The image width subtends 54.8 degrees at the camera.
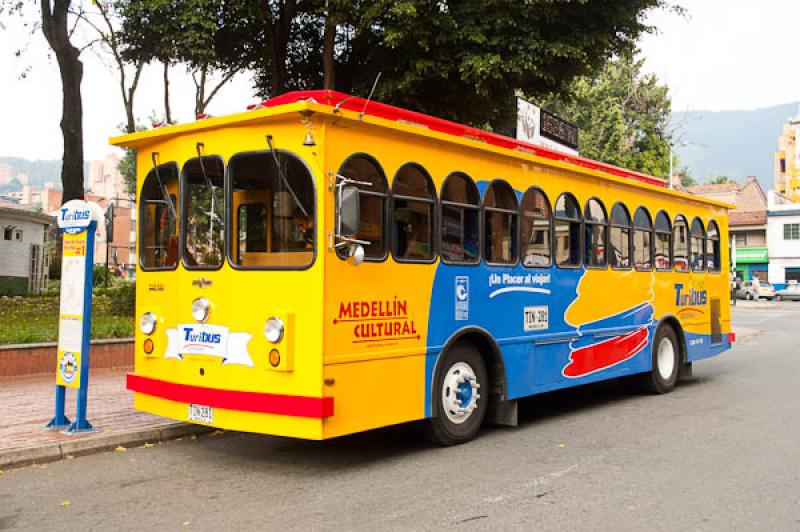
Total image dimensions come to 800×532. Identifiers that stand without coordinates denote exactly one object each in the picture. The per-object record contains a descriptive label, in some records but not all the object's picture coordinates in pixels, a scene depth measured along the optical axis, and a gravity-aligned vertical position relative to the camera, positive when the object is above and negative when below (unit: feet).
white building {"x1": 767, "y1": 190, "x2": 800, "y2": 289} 184.96 +14.61
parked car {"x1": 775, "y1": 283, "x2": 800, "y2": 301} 165.99 +2.46
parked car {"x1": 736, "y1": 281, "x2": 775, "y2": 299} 164.25 +2.65
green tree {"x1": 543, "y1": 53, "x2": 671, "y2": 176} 121.49 +29.99
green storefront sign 189.47 +11.85
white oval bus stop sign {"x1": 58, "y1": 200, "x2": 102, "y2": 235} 24.75 +2.78
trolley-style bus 20.36 +0.92
